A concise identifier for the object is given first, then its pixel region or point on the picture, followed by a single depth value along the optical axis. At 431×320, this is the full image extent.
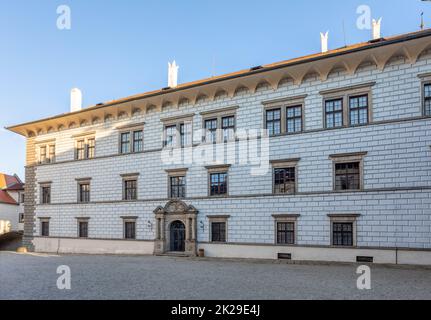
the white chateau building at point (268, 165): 18.80
